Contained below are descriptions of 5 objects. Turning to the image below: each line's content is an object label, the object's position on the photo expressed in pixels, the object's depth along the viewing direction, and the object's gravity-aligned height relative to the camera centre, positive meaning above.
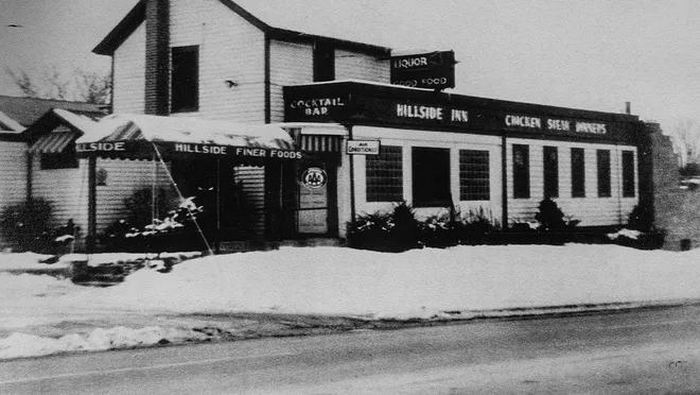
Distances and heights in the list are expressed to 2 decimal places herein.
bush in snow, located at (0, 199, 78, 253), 19.95 -0.23
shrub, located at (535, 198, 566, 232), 25.23 -0.07
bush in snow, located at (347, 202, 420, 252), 20.19 -0.36
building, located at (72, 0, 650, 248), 20.98 +2.64
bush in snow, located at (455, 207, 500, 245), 22.03 -0.38
